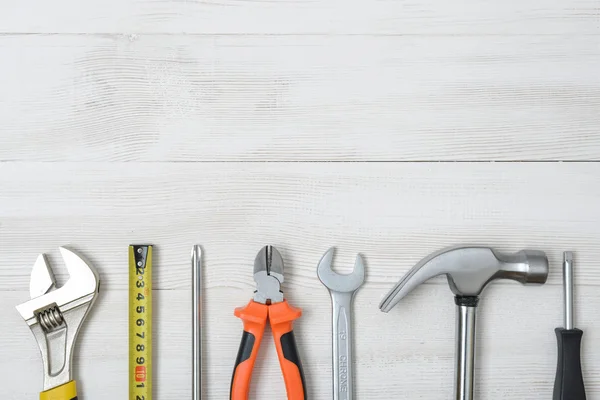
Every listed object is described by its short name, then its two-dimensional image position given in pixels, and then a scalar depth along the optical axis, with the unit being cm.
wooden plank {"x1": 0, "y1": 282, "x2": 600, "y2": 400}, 104
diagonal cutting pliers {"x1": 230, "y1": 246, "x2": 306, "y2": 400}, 97
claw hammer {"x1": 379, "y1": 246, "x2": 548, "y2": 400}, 98
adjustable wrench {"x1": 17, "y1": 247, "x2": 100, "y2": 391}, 100
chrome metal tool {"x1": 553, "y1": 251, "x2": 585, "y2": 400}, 100
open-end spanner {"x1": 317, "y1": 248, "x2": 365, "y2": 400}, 101
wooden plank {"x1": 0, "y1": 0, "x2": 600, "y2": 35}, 103
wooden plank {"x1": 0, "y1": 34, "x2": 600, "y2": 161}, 104
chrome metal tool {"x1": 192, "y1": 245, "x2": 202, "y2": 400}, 101
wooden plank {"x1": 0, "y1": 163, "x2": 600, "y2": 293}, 104
